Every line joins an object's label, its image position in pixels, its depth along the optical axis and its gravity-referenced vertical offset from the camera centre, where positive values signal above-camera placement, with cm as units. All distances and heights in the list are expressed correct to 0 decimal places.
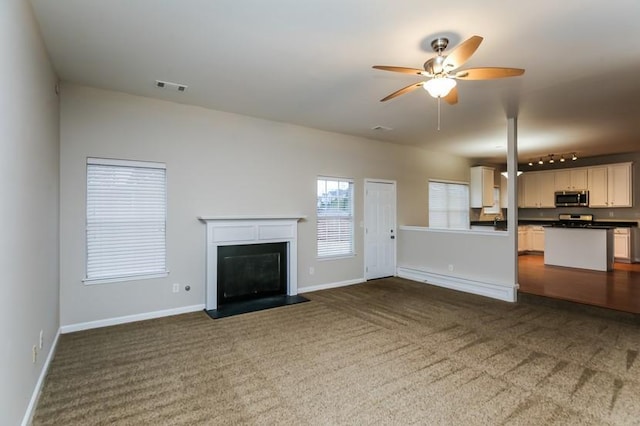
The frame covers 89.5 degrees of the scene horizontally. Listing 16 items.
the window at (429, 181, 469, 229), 771 +23
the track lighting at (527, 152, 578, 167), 805 +146
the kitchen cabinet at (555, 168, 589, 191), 835 +91
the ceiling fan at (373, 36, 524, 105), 246 +115
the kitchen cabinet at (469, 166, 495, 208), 837 +71
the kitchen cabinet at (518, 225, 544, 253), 898 -68
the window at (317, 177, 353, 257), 582 -6
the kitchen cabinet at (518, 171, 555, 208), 901 +70
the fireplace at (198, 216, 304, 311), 455 -64
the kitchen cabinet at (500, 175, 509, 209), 940 +67
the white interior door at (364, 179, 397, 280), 639 -30
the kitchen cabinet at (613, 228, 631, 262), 770 -73
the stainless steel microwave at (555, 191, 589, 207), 830 +41
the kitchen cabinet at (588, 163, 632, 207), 771 +71
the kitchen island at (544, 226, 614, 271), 647 -70
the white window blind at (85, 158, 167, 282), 385 -8
